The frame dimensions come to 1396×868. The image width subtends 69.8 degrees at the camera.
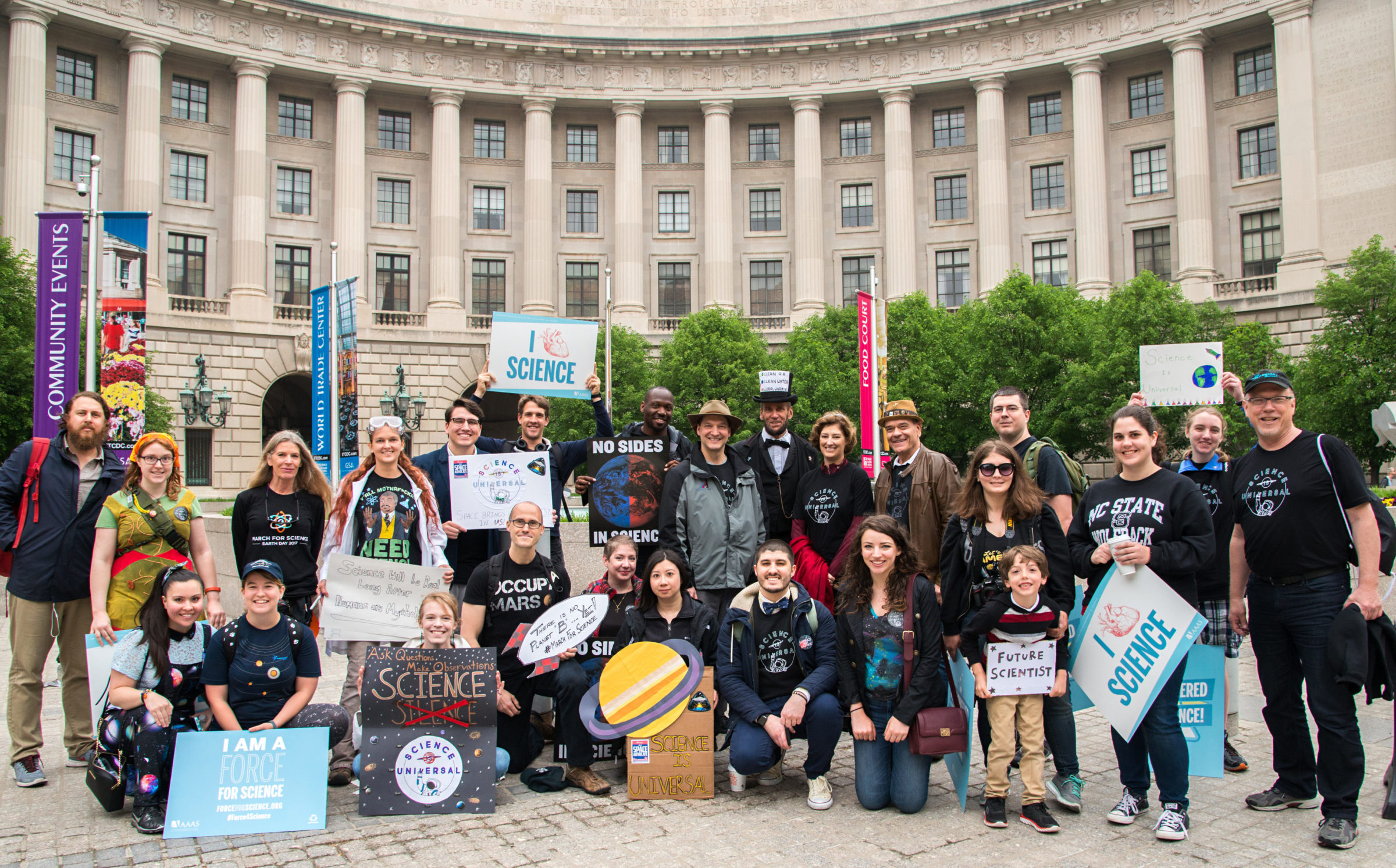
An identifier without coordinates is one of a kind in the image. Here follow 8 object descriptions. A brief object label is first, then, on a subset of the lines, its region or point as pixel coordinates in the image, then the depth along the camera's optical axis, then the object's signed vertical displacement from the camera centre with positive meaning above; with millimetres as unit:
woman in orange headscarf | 6914 -331
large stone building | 41469 +15231
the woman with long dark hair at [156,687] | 6195 -1277
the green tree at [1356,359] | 30844 +3686
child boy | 6164 -960
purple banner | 14078 +2474
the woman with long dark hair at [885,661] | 6367 -1182
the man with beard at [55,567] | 6996 -531
